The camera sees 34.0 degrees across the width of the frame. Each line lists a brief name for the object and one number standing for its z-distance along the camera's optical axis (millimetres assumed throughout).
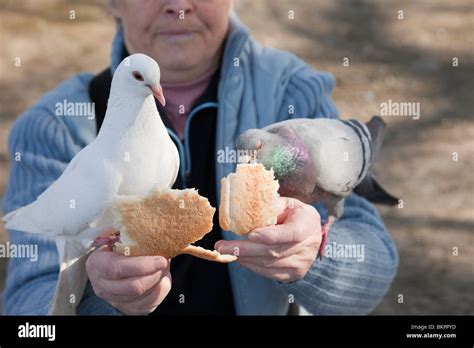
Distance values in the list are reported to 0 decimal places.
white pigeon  573
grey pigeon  643
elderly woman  777
